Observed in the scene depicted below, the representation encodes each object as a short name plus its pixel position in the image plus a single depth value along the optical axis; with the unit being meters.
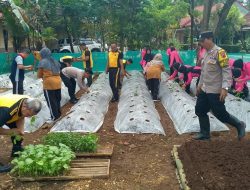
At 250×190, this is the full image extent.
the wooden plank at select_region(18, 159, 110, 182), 2.61
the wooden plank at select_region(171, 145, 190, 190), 2.46
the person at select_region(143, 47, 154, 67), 8.37
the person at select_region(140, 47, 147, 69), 8.48
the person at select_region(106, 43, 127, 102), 5.83
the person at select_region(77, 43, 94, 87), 7.84
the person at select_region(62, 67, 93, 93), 5.31
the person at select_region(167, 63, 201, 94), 6.09
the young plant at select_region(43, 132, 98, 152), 3.13
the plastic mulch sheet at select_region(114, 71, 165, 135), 3.93
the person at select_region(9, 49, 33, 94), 5.28
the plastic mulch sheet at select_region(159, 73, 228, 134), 3.92
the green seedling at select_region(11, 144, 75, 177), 2.60
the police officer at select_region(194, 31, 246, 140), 3.27
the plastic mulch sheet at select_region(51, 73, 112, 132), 3.98
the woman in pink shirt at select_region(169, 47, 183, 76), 8.19
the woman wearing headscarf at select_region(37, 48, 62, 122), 4.27
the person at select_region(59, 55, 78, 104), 5.65
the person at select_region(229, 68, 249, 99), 5.56
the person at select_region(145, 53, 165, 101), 6.00
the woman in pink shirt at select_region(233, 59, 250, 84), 5.39
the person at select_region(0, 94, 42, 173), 2.61
